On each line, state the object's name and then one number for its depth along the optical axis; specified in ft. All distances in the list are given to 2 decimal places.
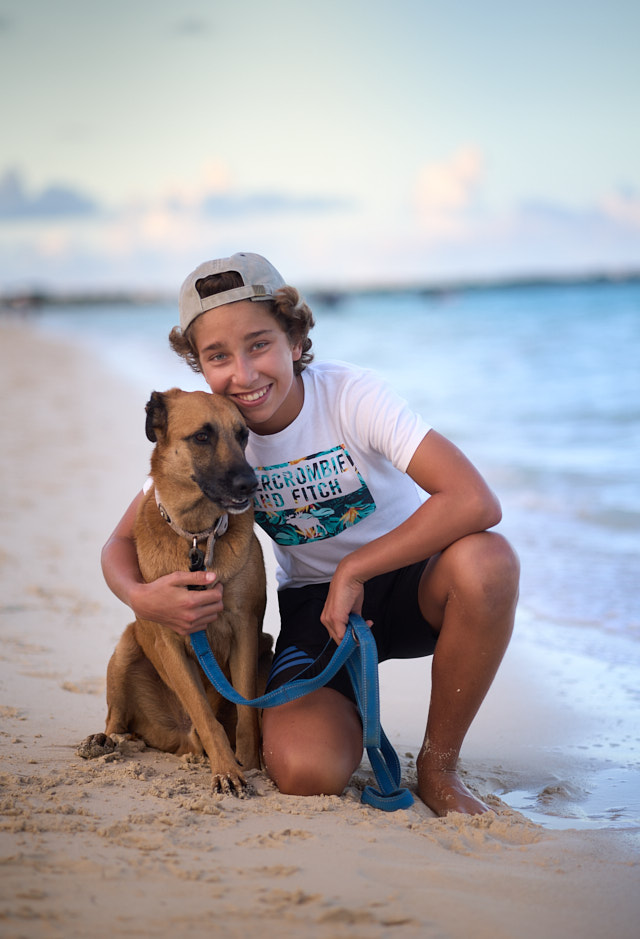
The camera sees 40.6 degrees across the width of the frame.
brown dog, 9.05
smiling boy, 8.41
